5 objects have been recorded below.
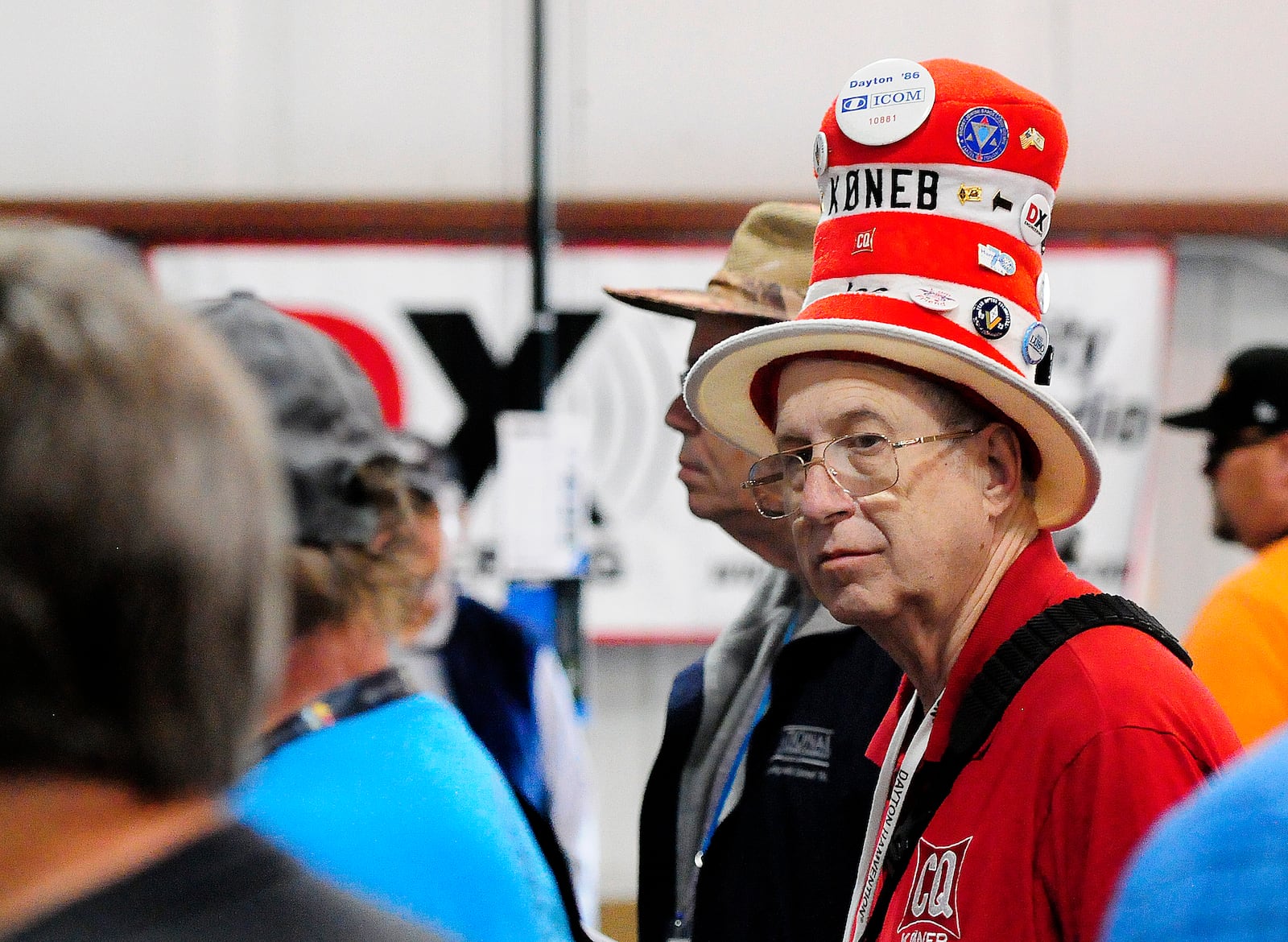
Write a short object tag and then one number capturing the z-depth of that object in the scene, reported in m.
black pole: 7.11
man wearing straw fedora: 3.94
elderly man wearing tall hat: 3.67
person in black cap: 4.46
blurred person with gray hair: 2.60
